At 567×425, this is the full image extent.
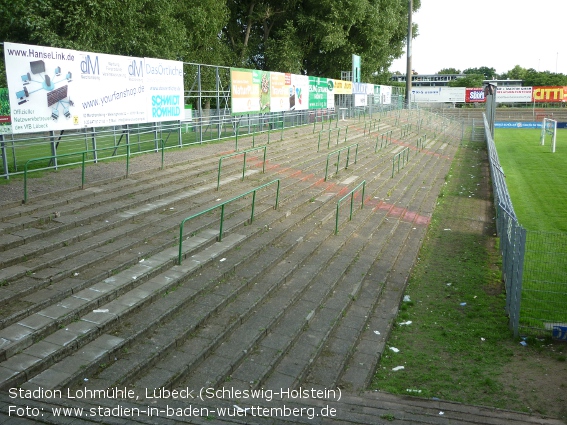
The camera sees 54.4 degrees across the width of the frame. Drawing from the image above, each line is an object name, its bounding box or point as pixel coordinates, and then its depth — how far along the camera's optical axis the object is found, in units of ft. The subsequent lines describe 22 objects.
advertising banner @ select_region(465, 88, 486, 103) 223.92
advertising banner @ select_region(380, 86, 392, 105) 149.64
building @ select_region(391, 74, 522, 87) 352.69
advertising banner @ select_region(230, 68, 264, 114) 68.74
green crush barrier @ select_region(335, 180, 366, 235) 40.09
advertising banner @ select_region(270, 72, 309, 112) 80.28
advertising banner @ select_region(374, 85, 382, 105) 144.46
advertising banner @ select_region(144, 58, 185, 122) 54.65
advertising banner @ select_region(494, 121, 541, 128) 179.42
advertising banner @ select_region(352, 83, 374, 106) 122.21
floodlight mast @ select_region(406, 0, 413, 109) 157.17
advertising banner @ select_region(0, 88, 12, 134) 51.49
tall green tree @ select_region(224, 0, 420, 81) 123.34
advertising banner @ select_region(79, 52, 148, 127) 46.39
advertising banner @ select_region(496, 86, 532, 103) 221.46
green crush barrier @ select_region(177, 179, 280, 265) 28.11
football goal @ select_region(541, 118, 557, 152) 111.34
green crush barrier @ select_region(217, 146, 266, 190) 45.21
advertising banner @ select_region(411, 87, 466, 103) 225.17
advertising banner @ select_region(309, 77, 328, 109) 94.79
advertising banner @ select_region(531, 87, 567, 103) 219.41
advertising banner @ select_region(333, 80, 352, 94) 108.41
